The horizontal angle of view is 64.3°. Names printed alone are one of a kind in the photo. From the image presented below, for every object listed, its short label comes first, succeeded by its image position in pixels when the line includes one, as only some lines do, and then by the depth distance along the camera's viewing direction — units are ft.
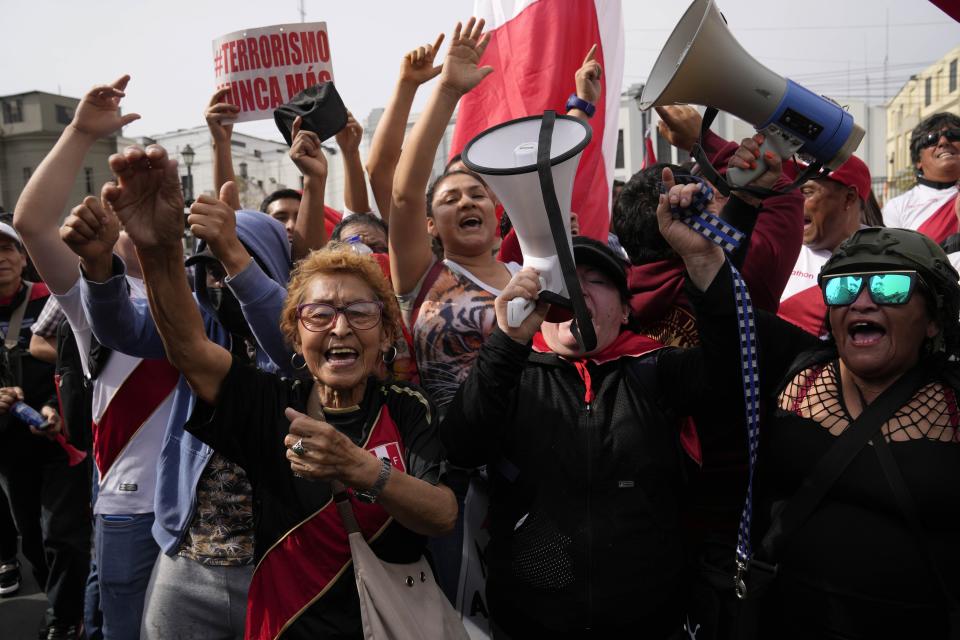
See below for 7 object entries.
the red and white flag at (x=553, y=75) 14.07
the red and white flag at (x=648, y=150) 19.15
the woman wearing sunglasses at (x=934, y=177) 14.19
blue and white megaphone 6.57
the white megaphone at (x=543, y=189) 6.20
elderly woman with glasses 6.21
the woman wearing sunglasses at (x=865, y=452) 6.23
